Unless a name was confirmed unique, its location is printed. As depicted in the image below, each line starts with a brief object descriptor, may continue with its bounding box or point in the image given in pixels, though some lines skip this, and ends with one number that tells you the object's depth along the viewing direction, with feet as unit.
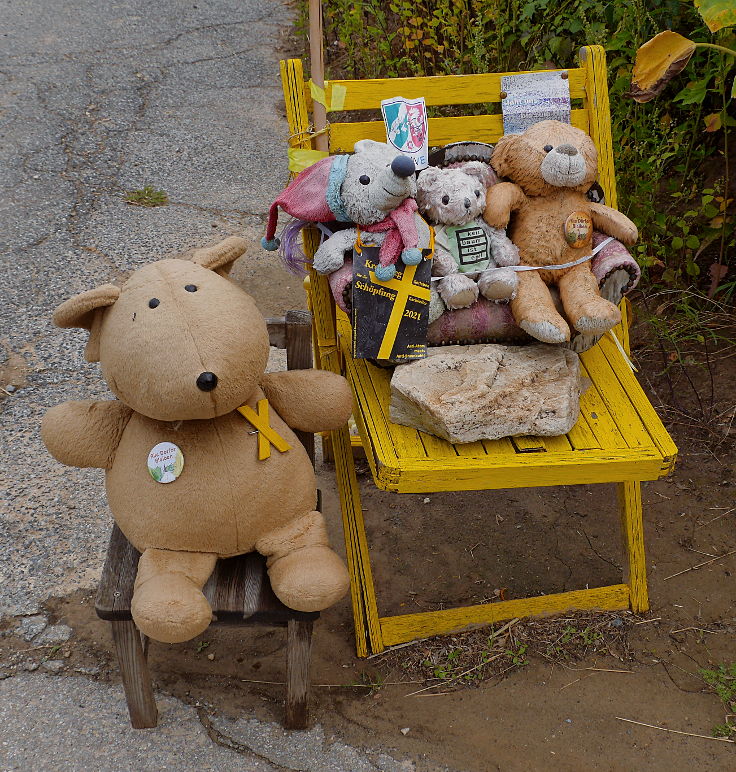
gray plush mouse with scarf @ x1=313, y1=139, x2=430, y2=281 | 6.49
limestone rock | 6.45
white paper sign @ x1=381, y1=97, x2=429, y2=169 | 7.18
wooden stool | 6.17
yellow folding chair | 6.37
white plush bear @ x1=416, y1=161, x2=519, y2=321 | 6.81
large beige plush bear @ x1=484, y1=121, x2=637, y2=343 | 6.85
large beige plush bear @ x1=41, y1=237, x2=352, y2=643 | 5.67
